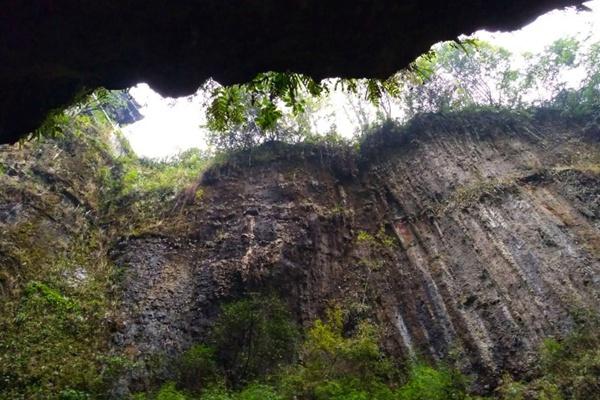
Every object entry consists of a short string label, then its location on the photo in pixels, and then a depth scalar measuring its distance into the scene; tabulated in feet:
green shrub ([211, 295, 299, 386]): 35.04
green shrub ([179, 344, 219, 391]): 33.88
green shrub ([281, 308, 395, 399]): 31.50
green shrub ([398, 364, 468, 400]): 31.55
